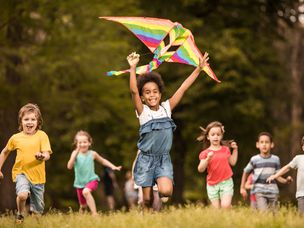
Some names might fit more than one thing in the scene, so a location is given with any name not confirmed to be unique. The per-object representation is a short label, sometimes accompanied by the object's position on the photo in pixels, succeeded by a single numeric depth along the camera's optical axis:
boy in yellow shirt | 10.77
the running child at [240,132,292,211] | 12.72
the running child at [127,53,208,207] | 10.66
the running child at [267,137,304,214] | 10.95
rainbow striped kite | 11.10
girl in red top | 12.41
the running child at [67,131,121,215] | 14.05
